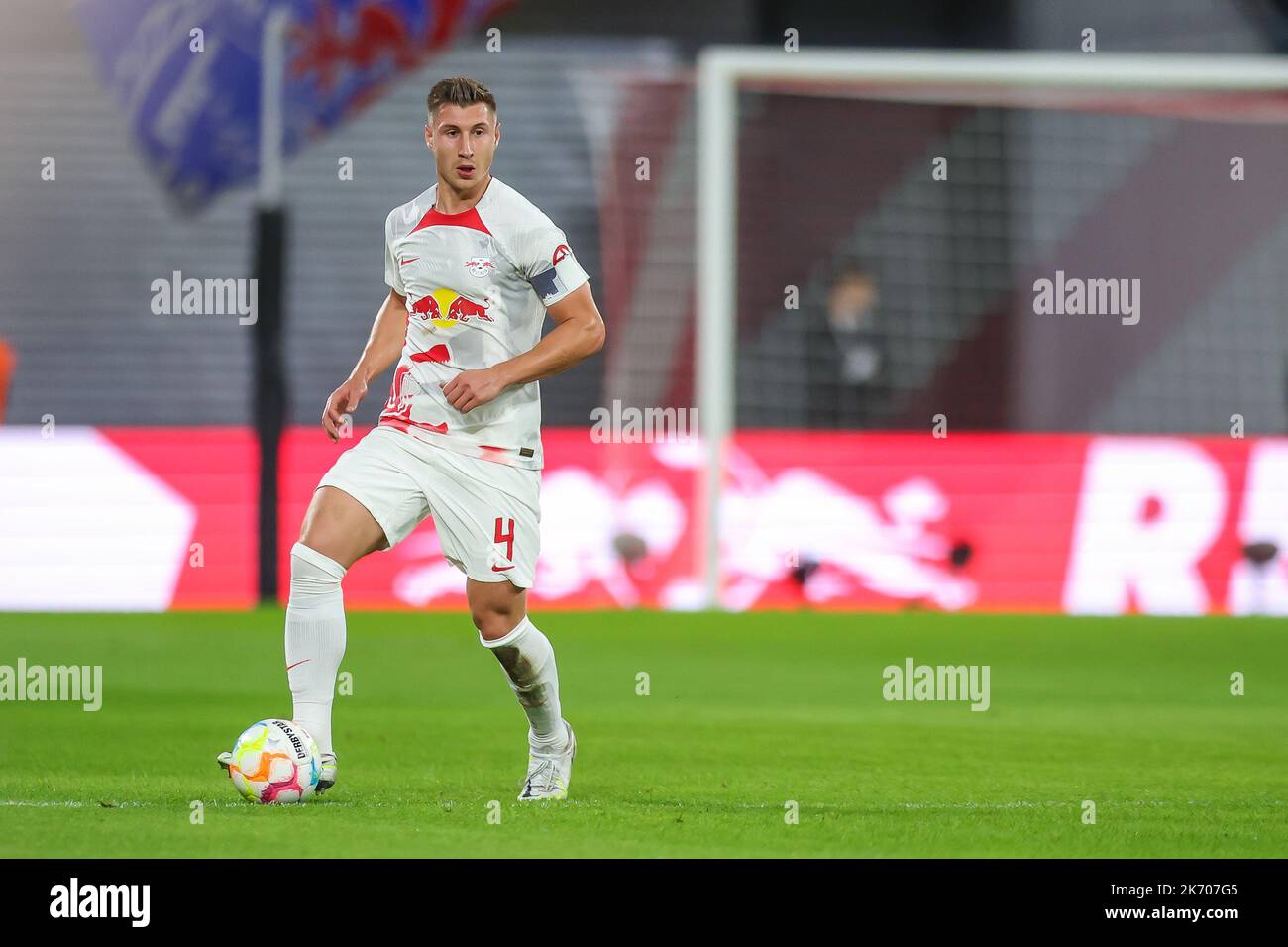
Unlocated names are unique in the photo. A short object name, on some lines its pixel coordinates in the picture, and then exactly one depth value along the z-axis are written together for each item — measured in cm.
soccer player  557
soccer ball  538
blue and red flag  1585
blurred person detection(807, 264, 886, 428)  1598
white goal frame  1416
